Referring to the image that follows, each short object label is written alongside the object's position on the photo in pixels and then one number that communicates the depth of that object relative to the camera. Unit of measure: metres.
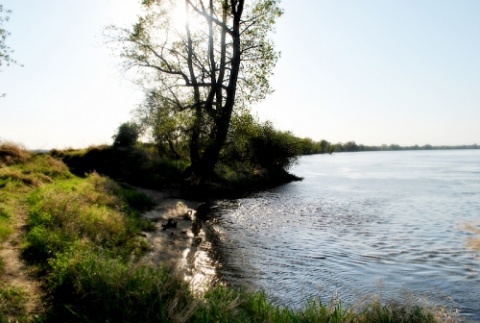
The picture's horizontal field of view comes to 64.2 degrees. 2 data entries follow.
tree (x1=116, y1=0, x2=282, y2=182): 30.50
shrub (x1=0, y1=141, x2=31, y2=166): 24.20
